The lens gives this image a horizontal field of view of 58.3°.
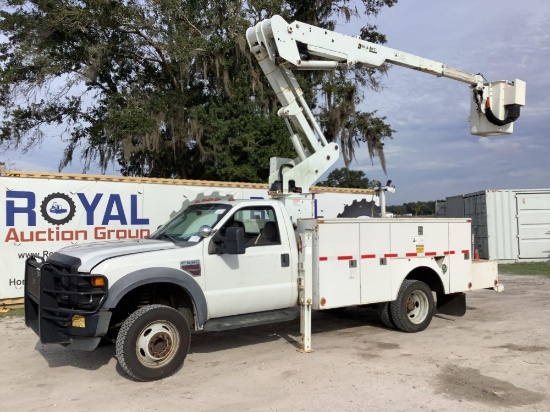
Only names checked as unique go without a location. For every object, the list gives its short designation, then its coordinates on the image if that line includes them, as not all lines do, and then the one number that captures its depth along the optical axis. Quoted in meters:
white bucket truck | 5.41
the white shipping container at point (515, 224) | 17.83
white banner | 9.91
